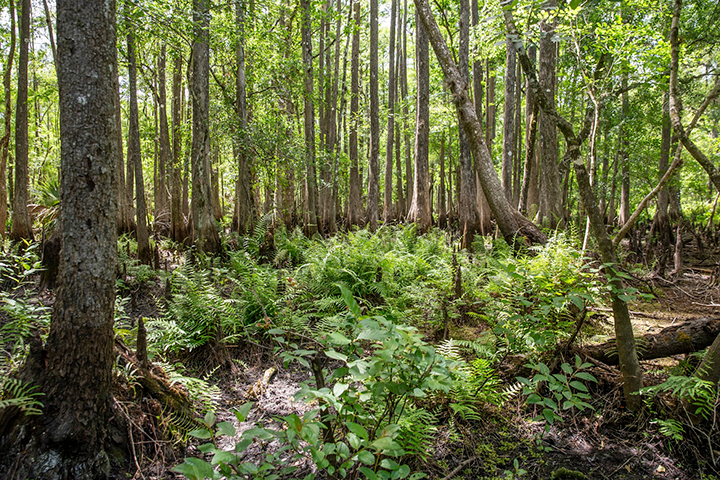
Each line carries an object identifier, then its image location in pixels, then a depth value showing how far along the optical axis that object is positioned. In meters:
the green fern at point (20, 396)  2.07
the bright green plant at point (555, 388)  2.11
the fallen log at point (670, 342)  2.87
